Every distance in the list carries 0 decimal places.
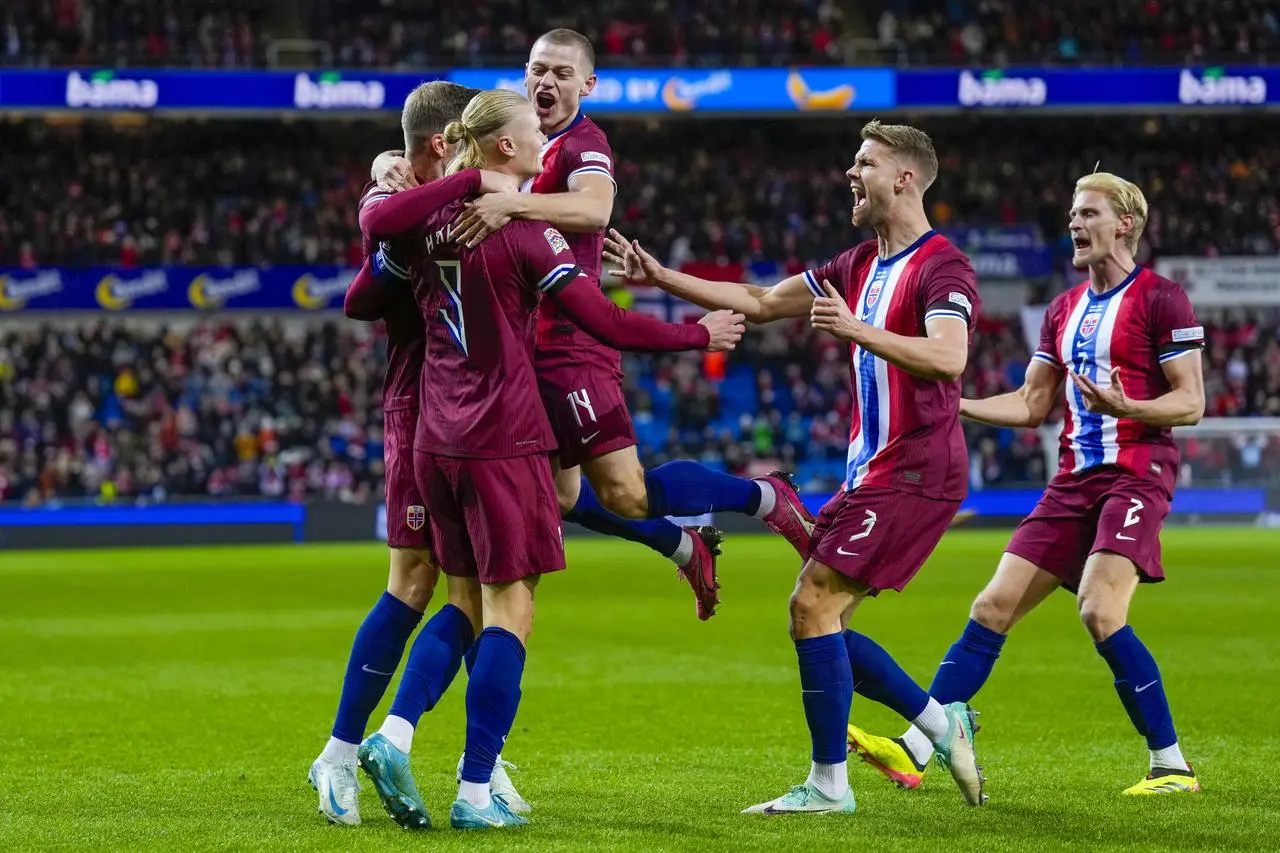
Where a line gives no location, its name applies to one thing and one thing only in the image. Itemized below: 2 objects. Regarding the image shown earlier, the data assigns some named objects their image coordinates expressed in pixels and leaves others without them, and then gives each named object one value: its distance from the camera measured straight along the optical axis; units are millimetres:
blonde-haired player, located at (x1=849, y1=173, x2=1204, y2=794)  12461
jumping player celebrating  12109
